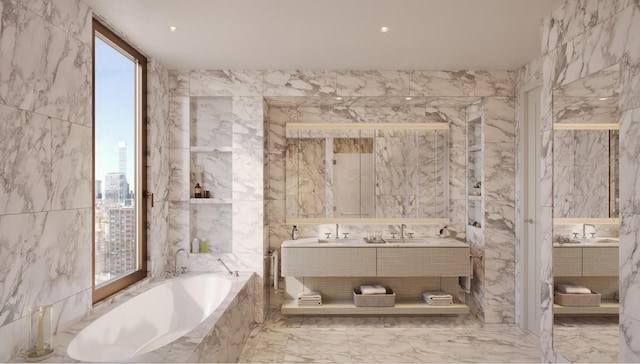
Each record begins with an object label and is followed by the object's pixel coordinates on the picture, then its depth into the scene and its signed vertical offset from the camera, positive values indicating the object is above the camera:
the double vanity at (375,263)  4.12 -0.80
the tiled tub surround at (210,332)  2.14 -0.91
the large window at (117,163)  3.02 +0.14
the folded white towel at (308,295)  4.22 -1.16
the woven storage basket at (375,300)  4.17 -1.18
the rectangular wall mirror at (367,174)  4.57 +0.09
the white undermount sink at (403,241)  4.46 -0.63
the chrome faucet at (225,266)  4.16 -0.84
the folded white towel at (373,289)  4.19 -1.09
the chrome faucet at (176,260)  4.18 -0.79
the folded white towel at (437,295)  4.23 -1.15
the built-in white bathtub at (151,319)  2.61 -1.06
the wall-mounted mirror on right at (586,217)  1.96 -0.17
